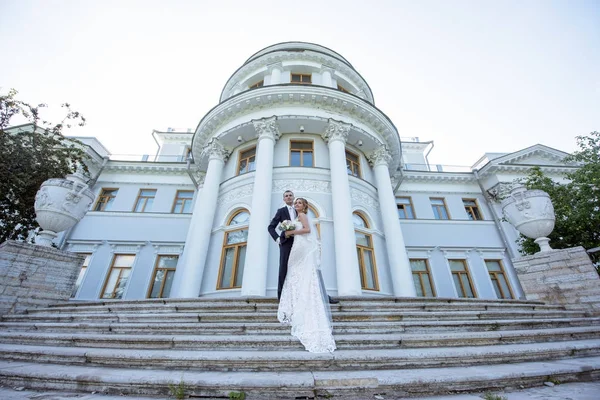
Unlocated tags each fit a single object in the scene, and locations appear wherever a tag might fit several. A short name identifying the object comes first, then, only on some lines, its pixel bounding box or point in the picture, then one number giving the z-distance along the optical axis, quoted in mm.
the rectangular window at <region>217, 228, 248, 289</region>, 9844
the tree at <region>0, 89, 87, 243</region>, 9547
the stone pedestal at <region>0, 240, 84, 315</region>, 5898
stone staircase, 2330
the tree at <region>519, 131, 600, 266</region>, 11781
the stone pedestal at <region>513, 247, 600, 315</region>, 5734
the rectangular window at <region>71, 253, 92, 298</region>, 13216
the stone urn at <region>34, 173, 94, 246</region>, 6441
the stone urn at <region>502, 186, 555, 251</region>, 6484
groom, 4266
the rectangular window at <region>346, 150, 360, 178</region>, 12945
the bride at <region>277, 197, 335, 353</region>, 3254
